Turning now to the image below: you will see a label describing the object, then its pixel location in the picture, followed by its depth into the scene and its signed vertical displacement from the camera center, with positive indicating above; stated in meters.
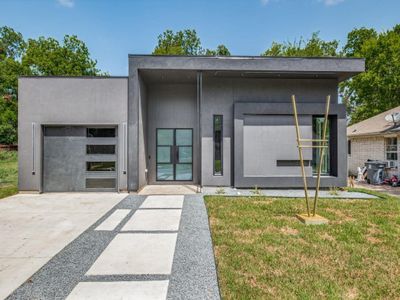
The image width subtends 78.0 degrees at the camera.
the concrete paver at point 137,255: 3.20 -1.54
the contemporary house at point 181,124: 8.17 +0.95
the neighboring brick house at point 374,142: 12.00 +0.49
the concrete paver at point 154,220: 4.84 -1.50
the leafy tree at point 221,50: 28.30 +11.57
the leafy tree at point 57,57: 27.06 +10.51
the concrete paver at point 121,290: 2.61 -1.55
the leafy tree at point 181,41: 28.63 +12.85
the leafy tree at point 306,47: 25.20 +10.74
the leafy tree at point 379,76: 20.97 +6.61
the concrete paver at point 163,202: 6.55 -1.45
